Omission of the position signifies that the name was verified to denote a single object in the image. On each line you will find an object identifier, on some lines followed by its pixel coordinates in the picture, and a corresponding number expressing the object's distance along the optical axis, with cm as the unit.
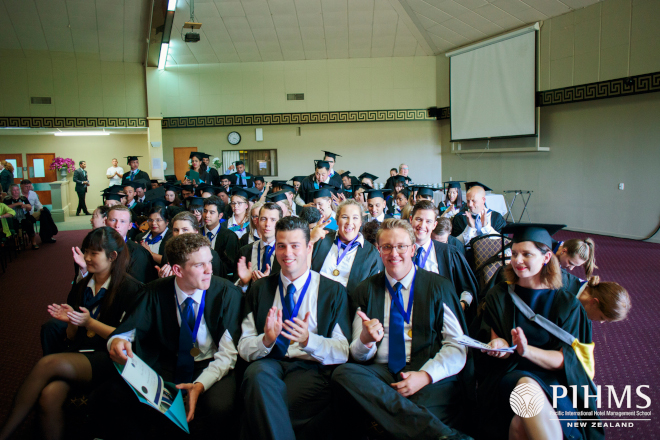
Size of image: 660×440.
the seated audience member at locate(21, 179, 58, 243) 966
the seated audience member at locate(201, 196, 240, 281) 446
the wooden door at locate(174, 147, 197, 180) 1438
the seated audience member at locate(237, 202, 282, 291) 360
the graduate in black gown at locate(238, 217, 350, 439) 206
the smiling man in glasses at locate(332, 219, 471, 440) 203
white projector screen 1068
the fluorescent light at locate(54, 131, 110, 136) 1494
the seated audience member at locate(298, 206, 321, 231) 425
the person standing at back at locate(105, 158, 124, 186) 1473
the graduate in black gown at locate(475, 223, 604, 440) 198
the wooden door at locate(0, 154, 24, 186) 1469
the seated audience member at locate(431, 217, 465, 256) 384
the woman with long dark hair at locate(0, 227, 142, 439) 223
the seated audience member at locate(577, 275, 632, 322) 232
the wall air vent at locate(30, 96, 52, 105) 1348
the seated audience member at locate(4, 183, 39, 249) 900
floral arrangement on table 1480
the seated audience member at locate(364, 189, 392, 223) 502
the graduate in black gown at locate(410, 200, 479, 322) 333
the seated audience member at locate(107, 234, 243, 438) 233
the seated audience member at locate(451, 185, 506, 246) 464
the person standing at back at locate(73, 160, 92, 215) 1451
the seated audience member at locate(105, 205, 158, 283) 342
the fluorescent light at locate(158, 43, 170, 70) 1283
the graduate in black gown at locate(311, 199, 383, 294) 349
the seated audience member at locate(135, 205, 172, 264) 447
